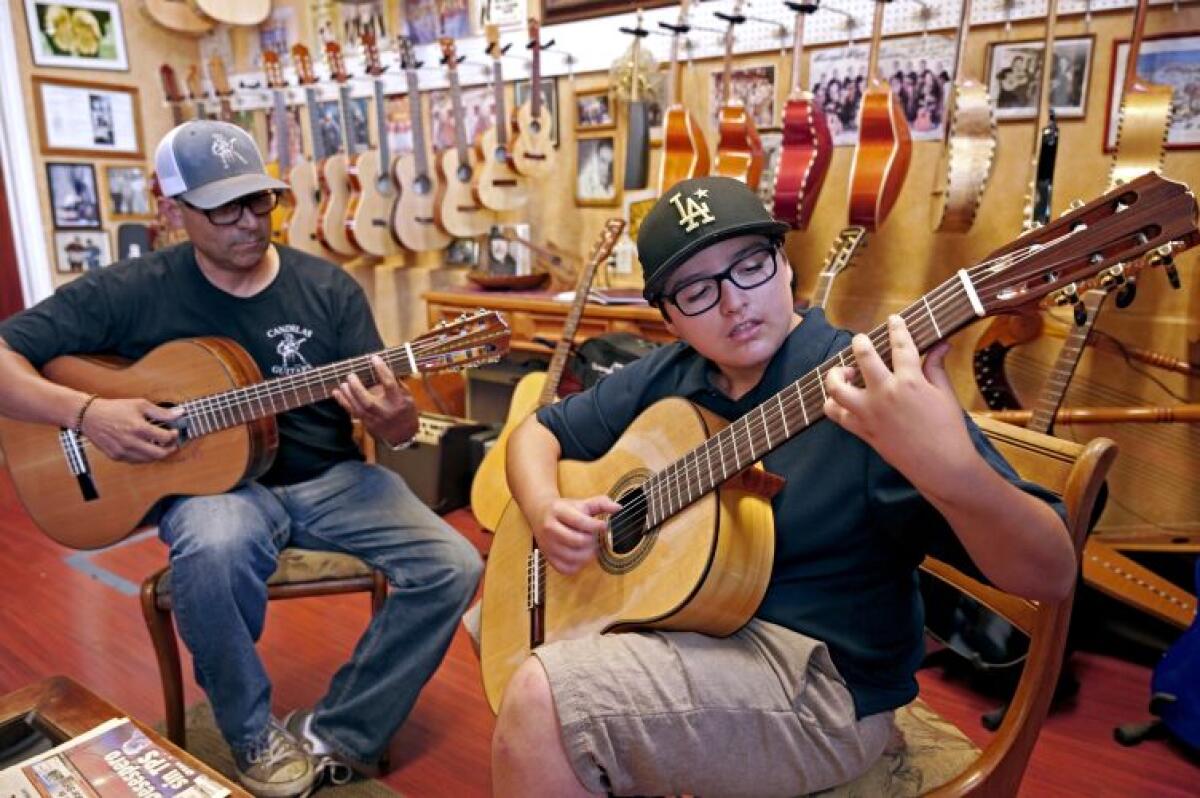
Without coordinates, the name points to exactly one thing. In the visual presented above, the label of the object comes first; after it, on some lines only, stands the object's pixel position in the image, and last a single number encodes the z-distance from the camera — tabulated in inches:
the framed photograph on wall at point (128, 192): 191.2
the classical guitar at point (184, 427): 69.6
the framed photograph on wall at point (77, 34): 175.8
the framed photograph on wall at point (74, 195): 183.5
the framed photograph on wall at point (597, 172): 140.8
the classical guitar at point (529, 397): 104.3
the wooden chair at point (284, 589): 69.8
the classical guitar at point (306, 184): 163.6
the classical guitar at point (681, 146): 115.0
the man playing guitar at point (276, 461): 67.0
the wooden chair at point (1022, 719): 41.4
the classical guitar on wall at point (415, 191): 153.1
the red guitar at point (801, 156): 103.0
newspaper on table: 44.2
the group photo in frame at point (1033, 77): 97.0
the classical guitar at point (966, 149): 93.5
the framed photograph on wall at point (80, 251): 185.9
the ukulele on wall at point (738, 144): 109.2
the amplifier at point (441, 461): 127.9
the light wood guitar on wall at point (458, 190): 149.2
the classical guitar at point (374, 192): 154.2
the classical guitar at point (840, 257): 98.1
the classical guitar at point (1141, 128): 81.4
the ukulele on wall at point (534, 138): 138.9
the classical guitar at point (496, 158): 142.9
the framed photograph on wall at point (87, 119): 179.0
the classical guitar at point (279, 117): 174.9
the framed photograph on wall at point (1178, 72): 89.5
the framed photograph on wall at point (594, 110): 139.4
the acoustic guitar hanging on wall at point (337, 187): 157.6
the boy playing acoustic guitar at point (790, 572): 34.5
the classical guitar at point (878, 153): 97.8
